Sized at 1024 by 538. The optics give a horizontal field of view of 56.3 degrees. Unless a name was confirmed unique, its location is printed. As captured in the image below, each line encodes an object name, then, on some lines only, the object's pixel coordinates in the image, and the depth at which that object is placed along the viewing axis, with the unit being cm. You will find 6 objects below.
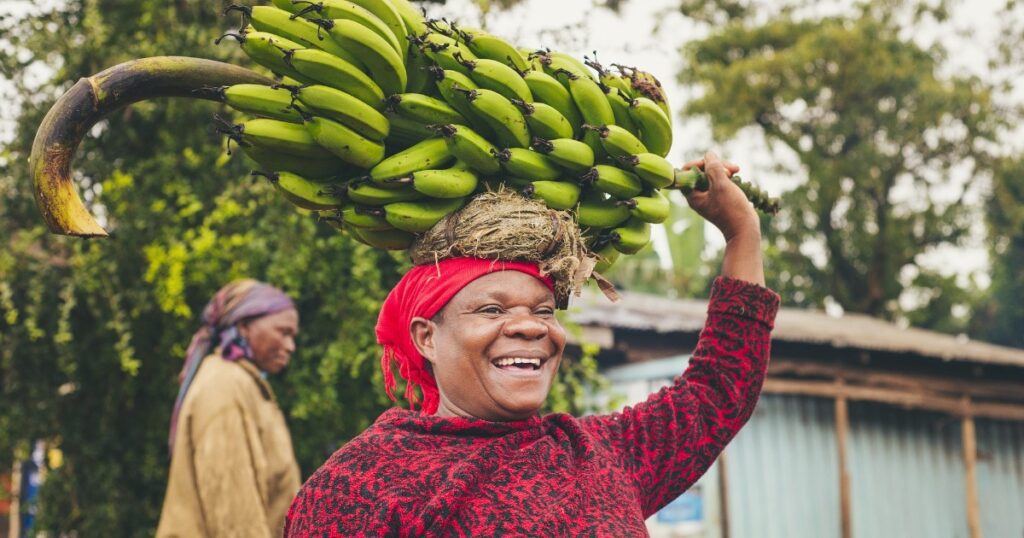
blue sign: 730
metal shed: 796
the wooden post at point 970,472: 960
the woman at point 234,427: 370
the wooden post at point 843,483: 870
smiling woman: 197
